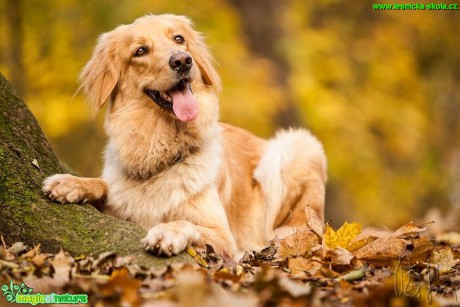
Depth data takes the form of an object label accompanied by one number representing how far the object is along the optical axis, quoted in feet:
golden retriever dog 28.09
